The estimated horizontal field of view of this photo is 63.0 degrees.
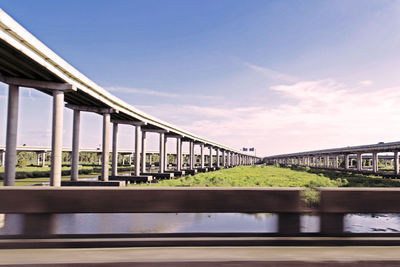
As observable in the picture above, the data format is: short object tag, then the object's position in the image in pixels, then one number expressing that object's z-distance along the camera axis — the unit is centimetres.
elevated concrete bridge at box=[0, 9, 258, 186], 2166
